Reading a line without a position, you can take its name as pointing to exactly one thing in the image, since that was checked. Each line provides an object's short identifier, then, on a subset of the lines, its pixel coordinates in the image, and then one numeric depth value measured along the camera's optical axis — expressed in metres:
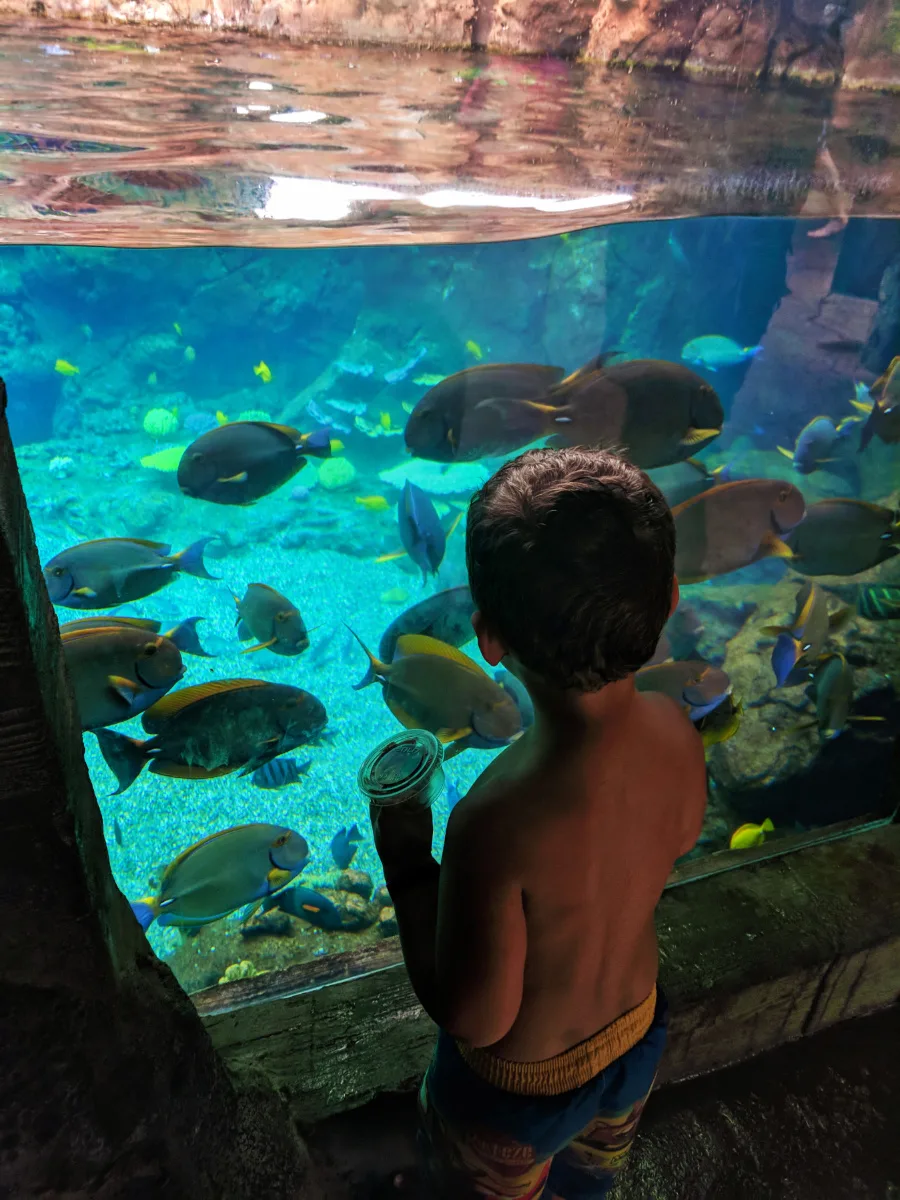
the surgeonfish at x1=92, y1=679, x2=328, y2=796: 1.94
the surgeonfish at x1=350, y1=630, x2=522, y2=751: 2.32
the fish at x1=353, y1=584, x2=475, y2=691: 2.77
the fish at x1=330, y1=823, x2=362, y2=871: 3.08
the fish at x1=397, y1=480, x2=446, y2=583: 3.05
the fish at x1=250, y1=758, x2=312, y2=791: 2.60
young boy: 0.85
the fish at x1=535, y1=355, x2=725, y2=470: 2.45
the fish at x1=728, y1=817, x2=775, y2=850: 3.23
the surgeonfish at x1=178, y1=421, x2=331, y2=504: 2.81
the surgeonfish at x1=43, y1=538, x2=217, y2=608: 2.28
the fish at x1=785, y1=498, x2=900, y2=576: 2.99
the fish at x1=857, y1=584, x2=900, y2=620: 3.32
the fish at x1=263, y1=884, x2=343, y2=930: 2.68
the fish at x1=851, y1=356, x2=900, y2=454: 3.73
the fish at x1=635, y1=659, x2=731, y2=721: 2.61
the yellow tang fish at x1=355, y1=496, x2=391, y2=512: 7.27
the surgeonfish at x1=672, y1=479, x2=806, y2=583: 2.58
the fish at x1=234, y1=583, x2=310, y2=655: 2.98
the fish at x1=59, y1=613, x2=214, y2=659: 1.92
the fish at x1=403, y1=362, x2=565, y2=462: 2.58
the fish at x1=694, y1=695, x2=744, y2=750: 1.72
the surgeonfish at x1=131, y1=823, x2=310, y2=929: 2.11
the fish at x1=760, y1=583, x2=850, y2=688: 3.11
